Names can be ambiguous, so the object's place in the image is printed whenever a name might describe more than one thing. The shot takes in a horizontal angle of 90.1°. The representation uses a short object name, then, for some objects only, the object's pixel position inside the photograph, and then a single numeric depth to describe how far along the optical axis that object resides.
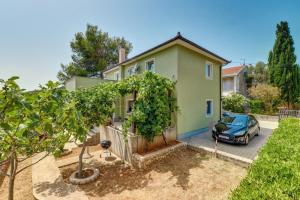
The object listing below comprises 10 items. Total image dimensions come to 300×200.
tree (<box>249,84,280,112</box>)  19.17
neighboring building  21.88
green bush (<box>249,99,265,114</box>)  19.63
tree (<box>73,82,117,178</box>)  6.11
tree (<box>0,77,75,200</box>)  2.14
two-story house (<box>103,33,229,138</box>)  9.34
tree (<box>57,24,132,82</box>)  26.87
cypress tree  20.38
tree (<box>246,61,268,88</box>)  25.04
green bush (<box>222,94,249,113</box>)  17.88
